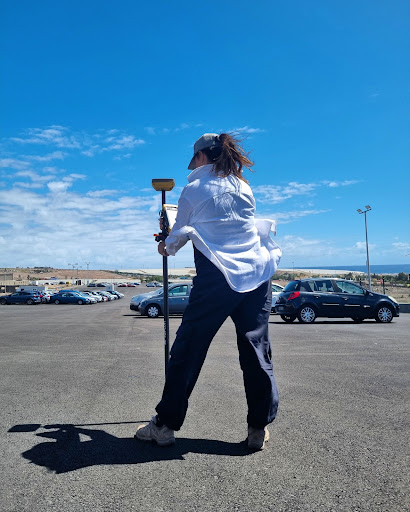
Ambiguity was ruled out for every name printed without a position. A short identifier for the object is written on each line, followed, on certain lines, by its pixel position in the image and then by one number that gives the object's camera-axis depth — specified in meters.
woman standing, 2.97
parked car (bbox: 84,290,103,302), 50.44
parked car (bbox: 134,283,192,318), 20.23
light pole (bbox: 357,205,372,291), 37.79
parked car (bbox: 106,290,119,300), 58.39
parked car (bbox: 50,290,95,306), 45.69
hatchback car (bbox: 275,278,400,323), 16.05
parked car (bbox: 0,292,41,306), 46.19
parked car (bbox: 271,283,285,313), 21.92
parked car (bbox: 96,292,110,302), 53.47
